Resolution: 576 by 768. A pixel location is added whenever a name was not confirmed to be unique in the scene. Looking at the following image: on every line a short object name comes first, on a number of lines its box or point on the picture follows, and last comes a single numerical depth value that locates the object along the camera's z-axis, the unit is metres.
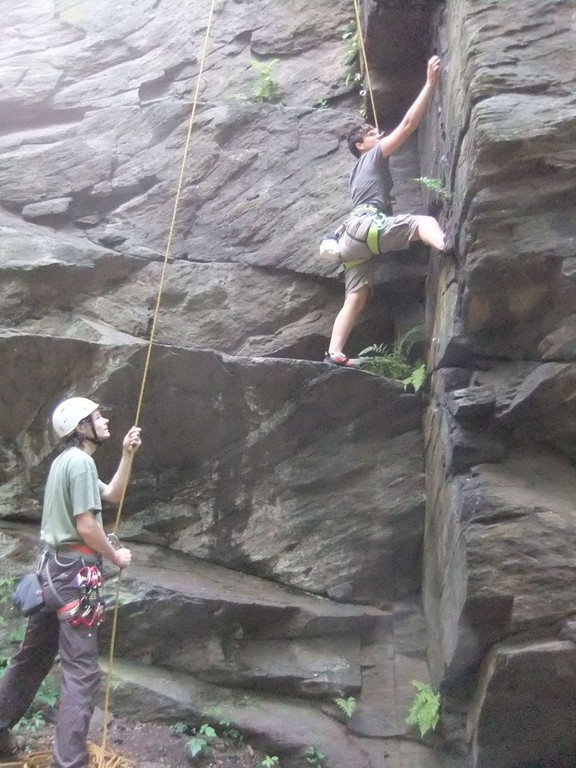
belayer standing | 4.44
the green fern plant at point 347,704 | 5.79
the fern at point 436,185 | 6.18
